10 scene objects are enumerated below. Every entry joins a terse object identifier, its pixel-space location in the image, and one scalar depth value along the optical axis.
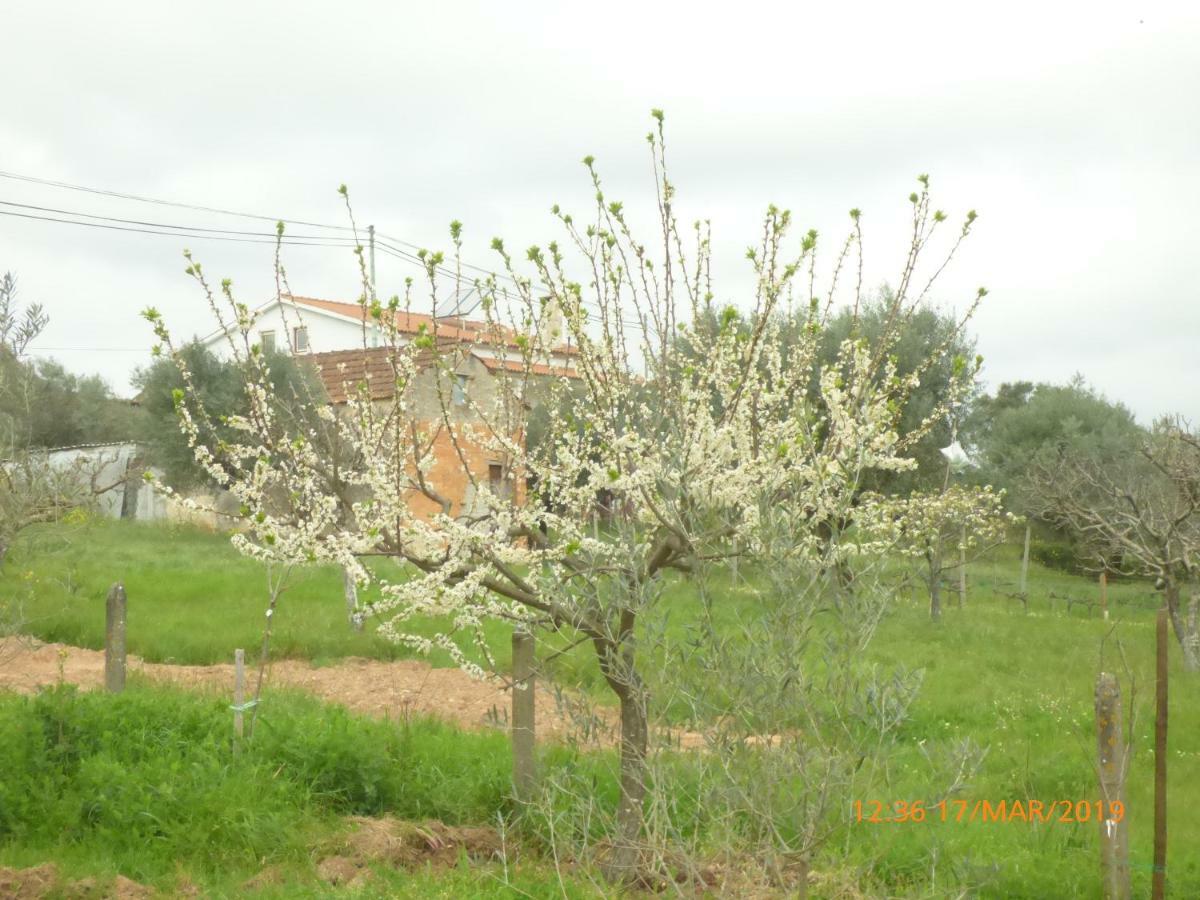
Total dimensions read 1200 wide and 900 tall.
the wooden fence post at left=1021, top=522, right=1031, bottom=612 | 23.84
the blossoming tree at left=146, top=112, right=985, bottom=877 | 5.55
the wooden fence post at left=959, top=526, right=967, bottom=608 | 22.83
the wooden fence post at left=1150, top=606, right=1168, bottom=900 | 6.04
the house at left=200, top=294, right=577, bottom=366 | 37.75
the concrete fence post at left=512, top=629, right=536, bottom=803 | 7.16
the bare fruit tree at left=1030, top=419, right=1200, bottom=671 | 13.91
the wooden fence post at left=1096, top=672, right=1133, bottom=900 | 6.14
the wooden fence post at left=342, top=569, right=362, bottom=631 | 14.10
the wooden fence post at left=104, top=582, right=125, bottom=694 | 9.48
